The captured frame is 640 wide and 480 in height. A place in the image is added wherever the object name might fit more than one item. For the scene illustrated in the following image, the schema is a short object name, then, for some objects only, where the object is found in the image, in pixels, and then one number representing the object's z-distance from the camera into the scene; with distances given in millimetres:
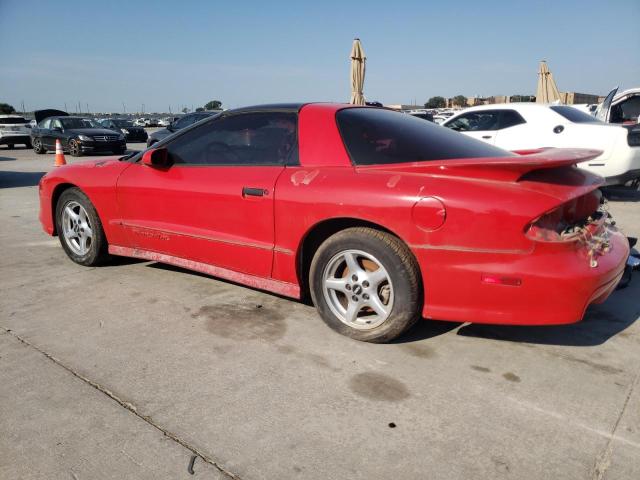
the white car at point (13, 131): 20453
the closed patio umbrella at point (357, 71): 12406
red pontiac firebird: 2426
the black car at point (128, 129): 24422
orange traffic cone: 11547
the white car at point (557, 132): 6680
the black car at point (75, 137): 16609
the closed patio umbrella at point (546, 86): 15461
